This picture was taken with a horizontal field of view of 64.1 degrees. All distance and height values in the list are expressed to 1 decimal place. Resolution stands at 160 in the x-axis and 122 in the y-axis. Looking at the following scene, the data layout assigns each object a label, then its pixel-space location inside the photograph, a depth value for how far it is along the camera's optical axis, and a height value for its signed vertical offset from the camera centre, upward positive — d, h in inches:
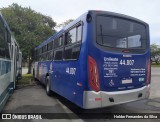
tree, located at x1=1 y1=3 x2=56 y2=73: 492.4 +141.6
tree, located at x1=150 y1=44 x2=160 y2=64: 1848.7 +157.4
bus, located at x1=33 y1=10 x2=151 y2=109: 138.6 +2.0
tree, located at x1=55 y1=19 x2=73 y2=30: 736.0 +223.9
